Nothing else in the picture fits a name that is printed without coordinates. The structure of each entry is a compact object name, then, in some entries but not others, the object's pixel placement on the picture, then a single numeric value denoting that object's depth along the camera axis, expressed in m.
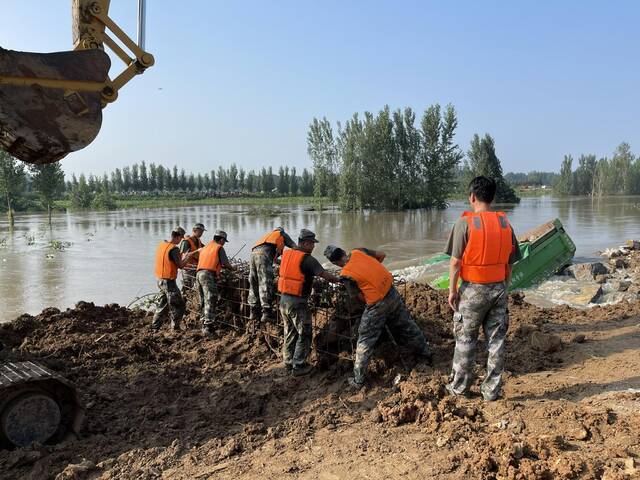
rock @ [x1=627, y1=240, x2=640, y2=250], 15.04
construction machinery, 4.09
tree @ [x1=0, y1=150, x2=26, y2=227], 34.56
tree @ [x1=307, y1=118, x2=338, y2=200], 52.91
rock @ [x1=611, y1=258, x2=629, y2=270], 12.75
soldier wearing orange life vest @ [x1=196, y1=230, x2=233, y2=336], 8.06
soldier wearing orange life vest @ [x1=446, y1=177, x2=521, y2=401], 4.44
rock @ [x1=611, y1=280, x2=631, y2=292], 10.45
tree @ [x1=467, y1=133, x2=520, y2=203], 57.97
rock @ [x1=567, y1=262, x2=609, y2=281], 11.41
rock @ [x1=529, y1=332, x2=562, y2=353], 5.76
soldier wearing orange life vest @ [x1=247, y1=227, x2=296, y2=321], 7.26
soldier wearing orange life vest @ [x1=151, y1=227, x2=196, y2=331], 8.66
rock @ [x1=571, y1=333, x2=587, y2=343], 6.12
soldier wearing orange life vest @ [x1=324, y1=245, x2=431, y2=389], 5.45
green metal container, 11.10
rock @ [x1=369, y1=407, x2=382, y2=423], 4.59
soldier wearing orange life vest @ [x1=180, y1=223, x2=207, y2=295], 9.27
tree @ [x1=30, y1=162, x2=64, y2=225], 36.28
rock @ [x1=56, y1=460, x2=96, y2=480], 4.12
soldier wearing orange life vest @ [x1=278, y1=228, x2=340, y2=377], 6.17
